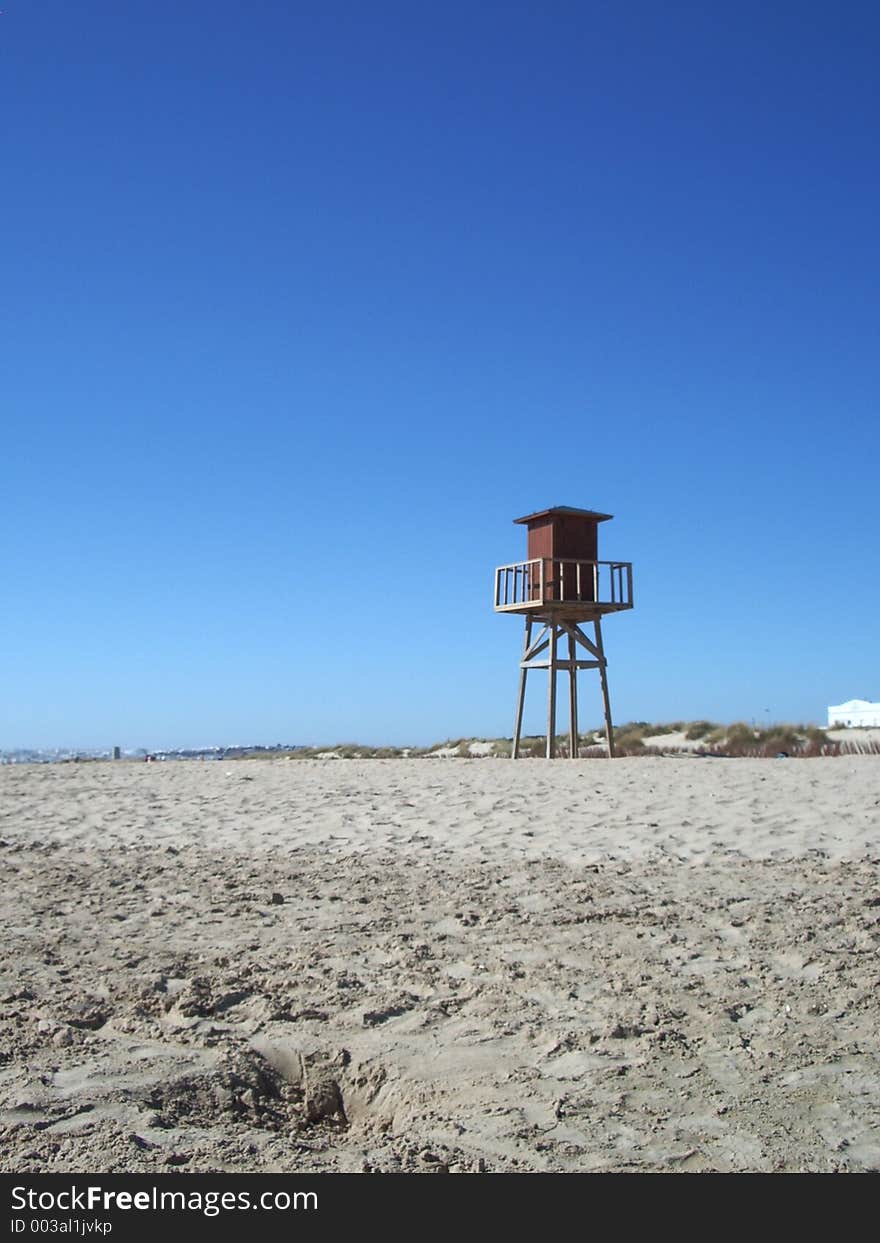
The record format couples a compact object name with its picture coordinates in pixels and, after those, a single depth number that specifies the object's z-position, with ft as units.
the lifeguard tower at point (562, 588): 63.05
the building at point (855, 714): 105.60
